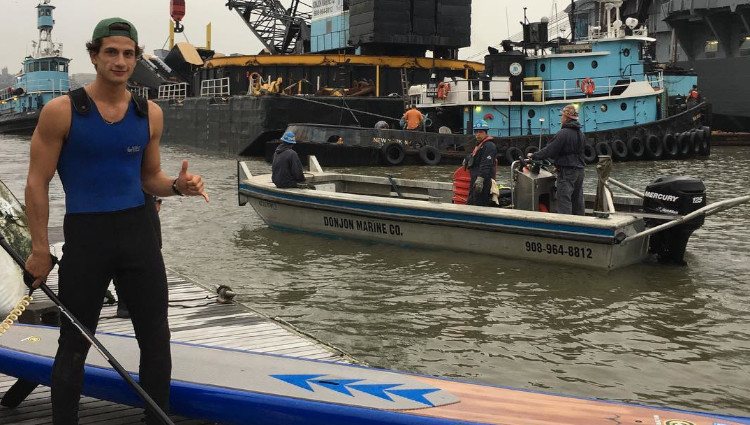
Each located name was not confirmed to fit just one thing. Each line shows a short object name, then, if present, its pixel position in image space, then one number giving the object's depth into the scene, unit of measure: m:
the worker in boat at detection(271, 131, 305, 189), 13.62
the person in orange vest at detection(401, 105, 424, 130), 28.95
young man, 3.52
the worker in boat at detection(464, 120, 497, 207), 11.45
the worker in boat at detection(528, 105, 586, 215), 11.04
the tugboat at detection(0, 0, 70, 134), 65.75
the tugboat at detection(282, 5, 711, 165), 29.52
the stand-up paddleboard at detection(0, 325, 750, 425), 3.87
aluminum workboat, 10.34
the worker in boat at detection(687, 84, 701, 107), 34.51
